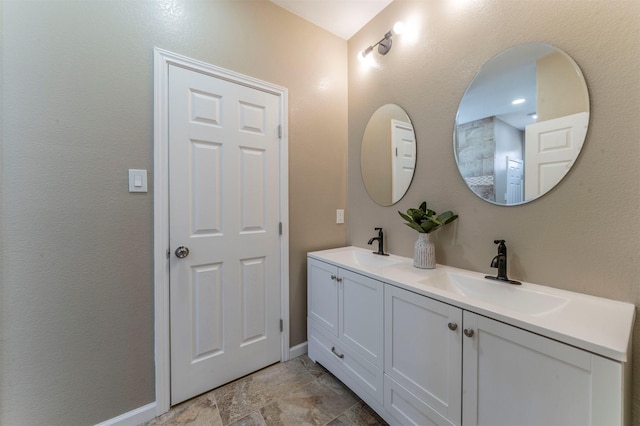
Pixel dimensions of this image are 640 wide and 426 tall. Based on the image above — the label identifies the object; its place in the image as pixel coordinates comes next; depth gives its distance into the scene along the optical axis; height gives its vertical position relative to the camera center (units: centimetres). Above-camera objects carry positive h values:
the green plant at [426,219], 147 -5
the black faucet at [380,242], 189 -24
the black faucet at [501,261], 122 -26
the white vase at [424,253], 148 -26
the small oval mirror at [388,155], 177 +44
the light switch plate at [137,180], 136 +16
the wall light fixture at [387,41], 173 +128
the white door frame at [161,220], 141 -6
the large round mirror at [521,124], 108 +44
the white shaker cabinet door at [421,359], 103 -70
